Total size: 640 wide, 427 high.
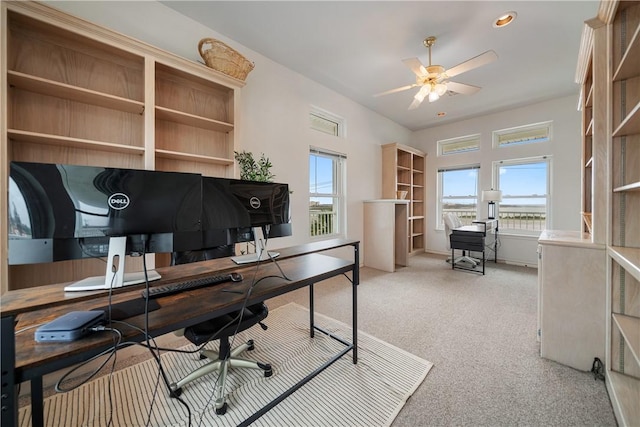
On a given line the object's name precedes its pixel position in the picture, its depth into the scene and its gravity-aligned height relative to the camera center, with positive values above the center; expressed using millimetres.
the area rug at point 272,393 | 1315 -1153
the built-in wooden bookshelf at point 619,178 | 1388 +200
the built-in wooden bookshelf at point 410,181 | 4870 +687
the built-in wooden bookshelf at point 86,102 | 1561 +857
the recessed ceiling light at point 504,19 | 2262 +1896
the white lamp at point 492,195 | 4344 +289
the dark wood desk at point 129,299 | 662 -429
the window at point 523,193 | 4422 +336
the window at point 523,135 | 4359 +1487
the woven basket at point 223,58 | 2227 +1496
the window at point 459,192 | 5172 +436
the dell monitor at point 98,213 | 815 -10
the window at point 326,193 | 3738 +299
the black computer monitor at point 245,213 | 1220 -12
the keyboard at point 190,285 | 1173 -405
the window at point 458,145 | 5141 +1507
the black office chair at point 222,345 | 1339 -876
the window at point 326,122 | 3721 +1496
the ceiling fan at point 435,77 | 2260 +1404
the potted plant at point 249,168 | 2422 +451
